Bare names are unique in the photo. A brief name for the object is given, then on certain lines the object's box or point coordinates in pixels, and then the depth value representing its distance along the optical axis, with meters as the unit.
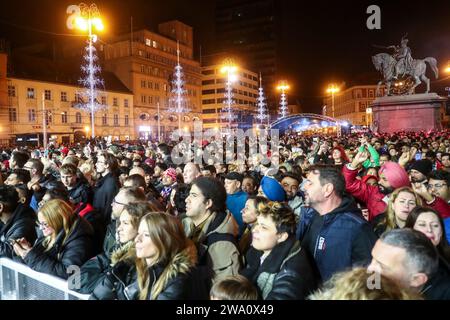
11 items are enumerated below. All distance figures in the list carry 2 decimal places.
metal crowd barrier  3.50
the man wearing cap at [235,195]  5.67
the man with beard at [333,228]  3.35
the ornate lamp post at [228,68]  35.81
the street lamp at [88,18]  23.38
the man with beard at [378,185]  5.56
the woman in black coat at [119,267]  3.11
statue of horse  35.19
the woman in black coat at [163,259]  2.88
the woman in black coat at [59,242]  3.74
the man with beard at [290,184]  6.56
